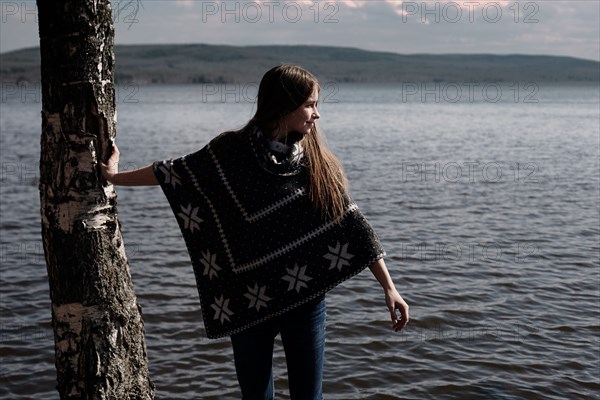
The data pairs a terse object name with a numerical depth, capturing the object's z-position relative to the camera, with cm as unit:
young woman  335
